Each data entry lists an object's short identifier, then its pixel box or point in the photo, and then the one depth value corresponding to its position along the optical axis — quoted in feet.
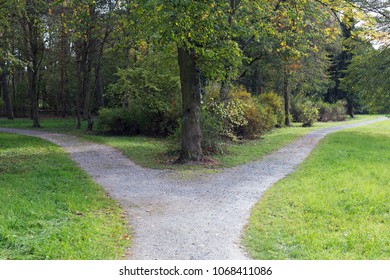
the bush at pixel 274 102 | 79.82
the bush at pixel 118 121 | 65.16
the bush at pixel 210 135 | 42.73
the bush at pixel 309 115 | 94.68
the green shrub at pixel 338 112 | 124.20
